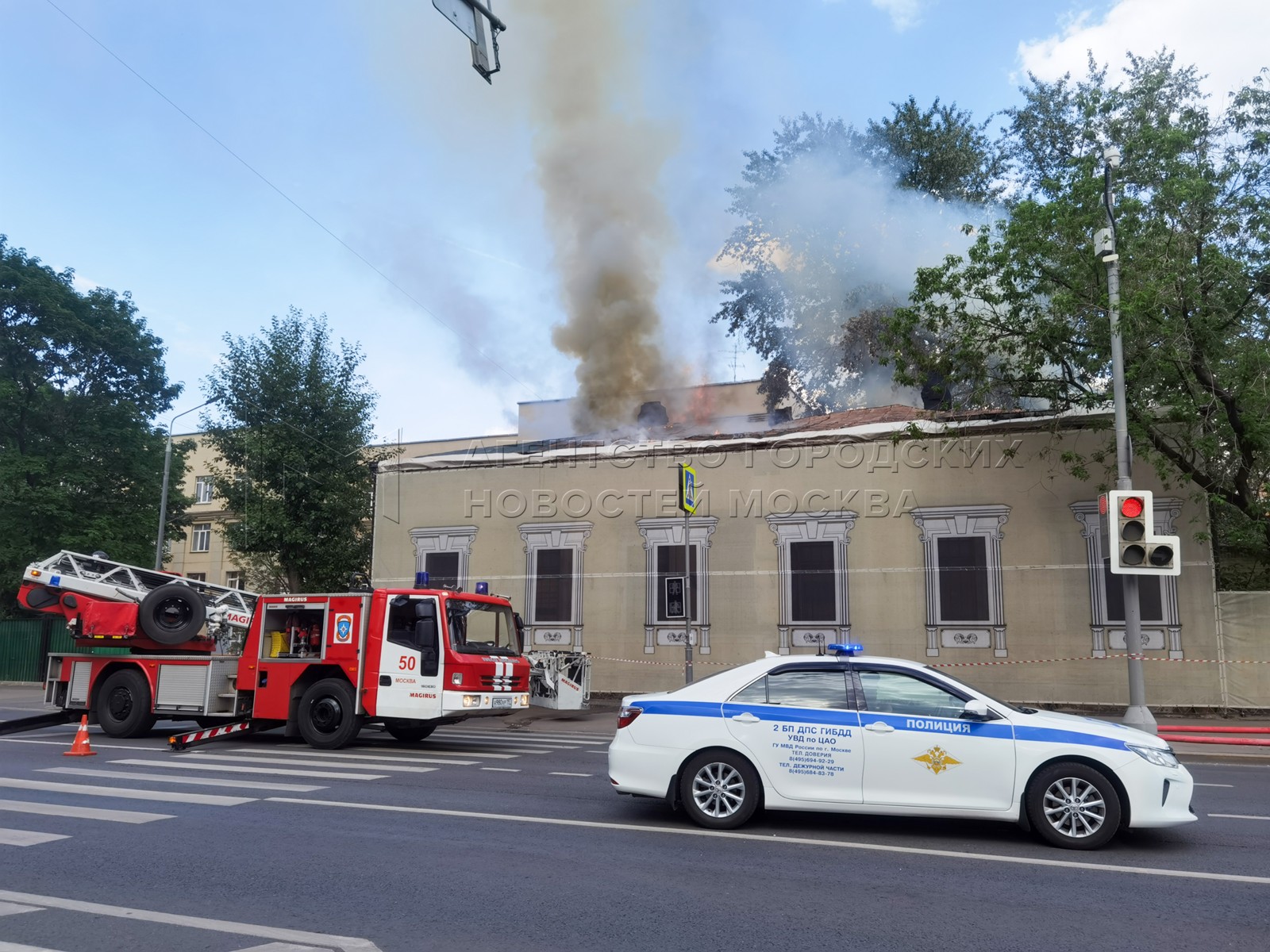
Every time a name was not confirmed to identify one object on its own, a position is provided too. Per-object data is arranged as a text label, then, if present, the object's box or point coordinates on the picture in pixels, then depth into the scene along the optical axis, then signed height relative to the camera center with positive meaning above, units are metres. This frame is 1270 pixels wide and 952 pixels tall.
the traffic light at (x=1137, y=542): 13.96 +1.41
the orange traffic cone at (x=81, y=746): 12.70 -1.63
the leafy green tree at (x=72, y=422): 33.81 +7.53
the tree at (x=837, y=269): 34.72 +13.76
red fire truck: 13.27 -0.48
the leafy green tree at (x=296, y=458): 31.25 +5.62
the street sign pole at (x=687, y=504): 17.98 +2.57
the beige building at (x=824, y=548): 19.56 +1.95
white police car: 7.02 -0.93
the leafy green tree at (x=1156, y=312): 17.05 +6.06
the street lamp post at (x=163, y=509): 27.62 +3.36
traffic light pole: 14.36 +2.74
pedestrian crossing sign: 18.94 +2.86
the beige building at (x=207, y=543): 54.31 +4.75
